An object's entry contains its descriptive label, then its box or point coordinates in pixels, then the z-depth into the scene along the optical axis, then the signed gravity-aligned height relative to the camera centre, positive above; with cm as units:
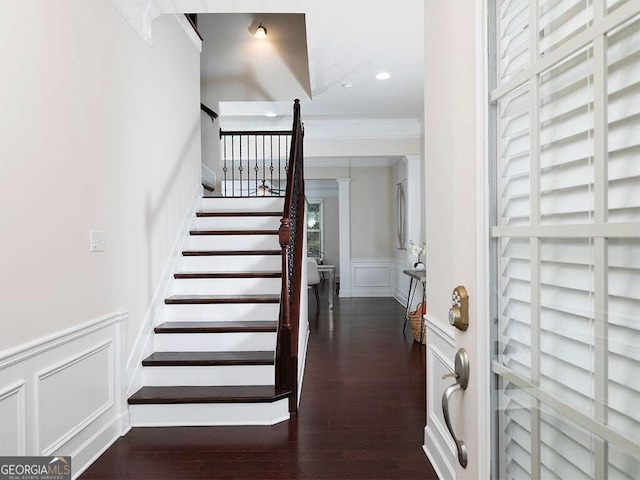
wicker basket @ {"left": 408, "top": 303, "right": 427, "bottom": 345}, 450 -93
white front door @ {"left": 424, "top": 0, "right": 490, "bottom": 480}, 83 +2
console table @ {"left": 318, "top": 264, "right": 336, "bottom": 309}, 755 -74
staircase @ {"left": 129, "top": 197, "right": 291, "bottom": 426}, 262 -70
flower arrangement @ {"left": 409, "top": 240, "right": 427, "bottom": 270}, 511 -20
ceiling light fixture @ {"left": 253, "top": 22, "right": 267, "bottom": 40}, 528 +255
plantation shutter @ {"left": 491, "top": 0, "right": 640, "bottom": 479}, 55 +0
